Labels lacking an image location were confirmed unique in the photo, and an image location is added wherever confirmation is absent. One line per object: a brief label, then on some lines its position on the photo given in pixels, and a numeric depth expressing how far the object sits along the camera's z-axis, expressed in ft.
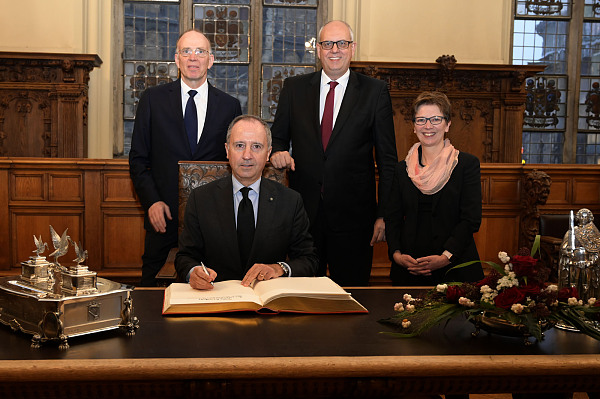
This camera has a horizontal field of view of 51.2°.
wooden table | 4.42
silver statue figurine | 6.08
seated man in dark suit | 8.46
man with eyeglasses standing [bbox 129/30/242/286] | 11.14
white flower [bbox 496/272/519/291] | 5.34
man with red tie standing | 10.59
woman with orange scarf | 9.96
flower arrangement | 5.11
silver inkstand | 4.90
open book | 5.95
